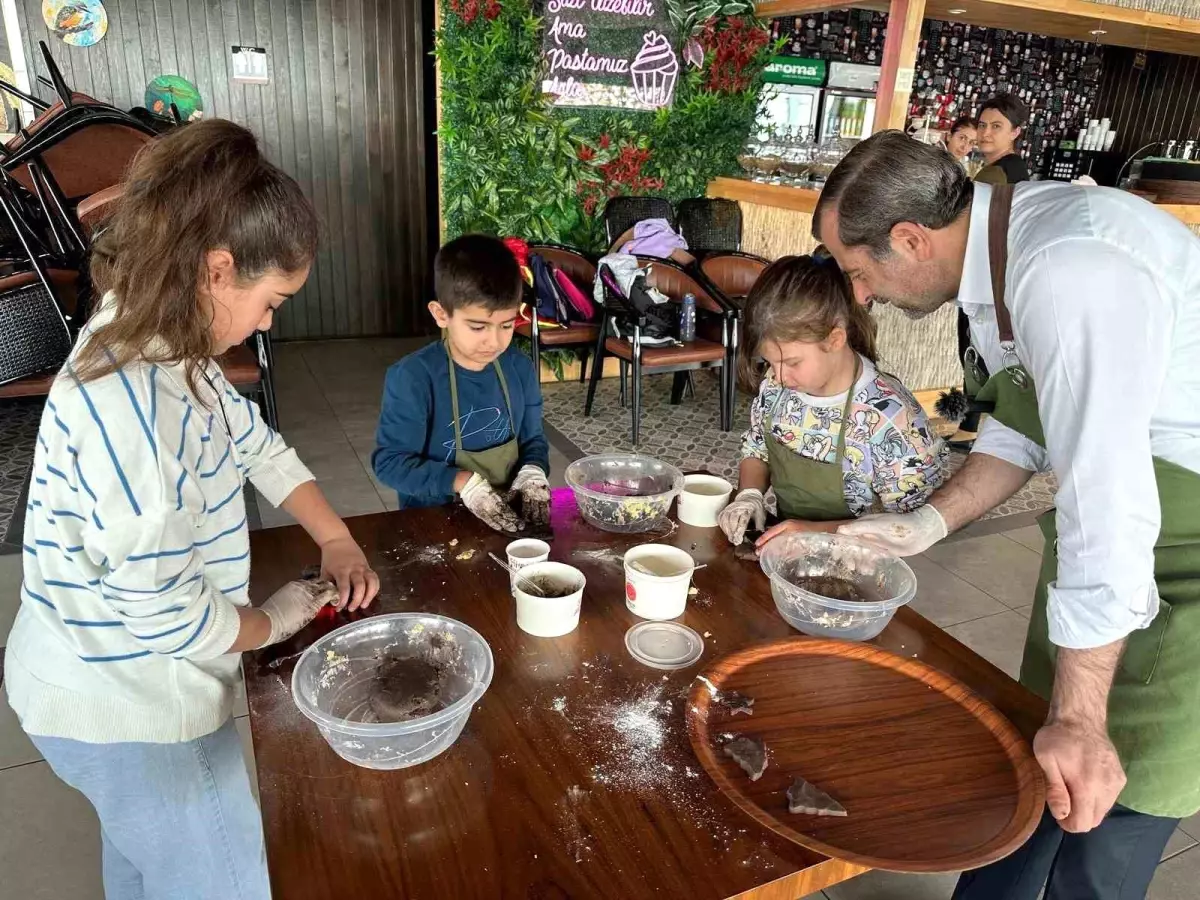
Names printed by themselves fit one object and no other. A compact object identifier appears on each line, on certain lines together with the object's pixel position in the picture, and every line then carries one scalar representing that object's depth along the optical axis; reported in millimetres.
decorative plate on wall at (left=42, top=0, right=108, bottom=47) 4754
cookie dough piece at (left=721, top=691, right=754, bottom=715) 1073
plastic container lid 1173
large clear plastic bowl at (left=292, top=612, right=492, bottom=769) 940
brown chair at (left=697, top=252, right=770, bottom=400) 4633
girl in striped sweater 929
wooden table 825
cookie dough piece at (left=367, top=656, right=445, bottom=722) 1021
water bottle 4383
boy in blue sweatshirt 1832
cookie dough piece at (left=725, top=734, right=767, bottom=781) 966
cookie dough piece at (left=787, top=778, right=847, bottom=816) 913
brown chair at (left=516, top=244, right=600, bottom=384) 4328
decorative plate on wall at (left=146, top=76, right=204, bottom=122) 5066
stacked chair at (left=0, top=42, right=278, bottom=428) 2938
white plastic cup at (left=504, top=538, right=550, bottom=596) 1329
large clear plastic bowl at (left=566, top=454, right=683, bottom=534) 1554
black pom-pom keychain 1854
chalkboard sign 4855
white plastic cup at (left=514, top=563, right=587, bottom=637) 1199
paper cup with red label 1255
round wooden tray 888
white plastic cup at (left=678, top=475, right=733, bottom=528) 1593
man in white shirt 948
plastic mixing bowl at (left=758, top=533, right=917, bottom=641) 1233
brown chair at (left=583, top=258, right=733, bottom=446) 4148
